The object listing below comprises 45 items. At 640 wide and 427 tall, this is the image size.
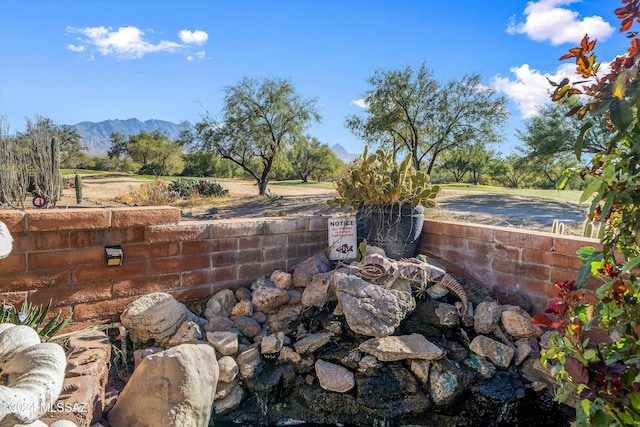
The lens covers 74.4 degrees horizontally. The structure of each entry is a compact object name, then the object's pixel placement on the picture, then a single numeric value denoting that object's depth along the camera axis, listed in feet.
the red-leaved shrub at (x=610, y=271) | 4.00
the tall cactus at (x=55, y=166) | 32.99
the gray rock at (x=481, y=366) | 8.50
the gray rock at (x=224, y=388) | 8.18
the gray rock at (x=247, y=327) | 9.46
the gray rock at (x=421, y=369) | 8.41
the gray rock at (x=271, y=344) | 8.91
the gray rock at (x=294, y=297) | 10.25
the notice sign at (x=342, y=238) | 11.43
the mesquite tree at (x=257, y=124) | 53.57
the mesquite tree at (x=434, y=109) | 48.16
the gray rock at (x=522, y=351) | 8.66
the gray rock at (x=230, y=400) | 8.15
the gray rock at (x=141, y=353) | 8.36
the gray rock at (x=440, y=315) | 9.29
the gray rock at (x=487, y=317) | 9.18
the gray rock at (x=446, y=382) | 8.16
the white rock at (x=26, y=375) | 3.41
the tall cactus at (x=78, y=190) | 43.14
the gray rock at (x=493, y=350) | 8.66
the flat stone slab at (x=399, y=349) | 8.49
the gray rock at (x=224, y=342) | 8.62
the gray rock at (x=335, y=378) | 8.36
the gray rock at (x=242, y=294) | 10.42
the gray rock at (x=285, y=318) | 9.62
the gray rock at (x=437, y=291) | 9.87
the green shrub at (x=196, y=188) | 52.65
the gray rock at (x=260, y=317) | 9.82
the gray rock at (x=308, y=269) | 10.59
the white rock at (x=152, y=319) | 8.86
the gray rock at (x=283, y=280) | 10.68
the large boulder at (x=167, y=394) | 6.66
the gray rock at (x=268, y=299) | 9.97
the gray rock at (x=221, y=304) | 9.93
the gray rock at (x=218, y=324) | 9.35
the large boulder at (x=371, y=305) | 8.70
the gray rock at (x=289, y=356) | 8.82
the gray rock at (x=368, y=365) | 8.48
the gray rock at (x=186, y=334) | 8.75
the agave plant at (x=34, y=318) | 6.91
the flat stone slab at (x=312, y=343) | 8.89
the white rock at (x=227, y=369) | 8.26
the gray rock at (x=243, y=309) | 9.84
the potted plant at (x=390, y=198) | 11.17
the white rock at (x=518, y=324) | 8.98
